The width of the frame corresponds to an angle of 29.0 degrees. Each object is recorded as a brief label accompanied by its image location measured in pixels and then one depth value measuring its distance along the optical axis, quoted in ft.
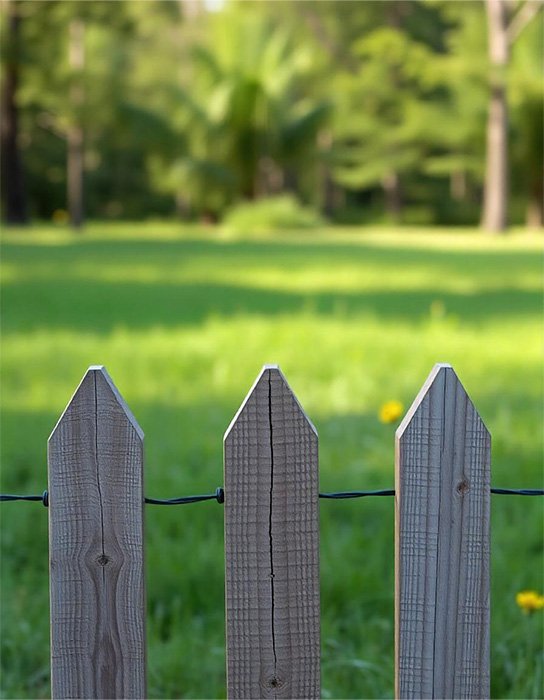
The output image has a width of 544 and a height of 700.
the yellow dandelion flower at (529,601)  8.23
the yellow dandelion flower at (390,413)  9.77
